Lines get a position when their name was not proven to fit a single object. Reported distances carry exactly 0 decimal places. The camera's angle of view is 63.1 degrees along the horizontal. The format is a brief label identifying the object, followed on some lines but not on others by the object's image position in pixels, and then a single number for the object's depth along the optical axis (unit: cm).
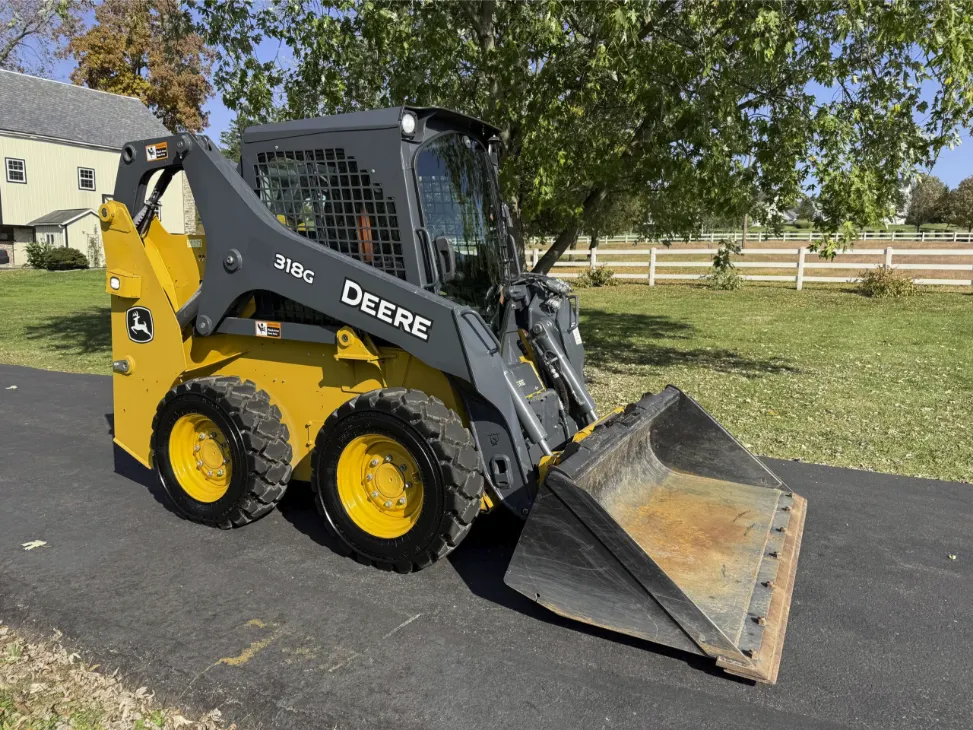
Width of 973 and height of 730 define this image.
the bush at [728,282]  2261
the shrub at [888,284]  2092
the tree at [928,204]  6481
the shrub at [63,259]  3081
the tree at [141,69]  3841
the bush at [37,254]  3094
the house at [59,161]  3406
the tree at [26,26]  3030
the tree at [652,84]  708
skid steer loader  372
